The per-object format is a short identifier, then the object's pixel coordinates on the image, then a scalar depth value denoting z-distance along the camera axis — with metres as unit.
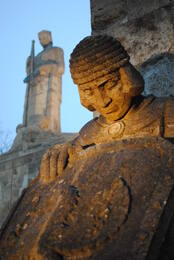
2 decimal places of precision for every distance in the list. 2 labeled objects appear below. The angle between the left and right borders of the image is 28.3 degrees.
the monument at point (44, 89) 10.24
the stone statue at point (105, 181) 1.28
